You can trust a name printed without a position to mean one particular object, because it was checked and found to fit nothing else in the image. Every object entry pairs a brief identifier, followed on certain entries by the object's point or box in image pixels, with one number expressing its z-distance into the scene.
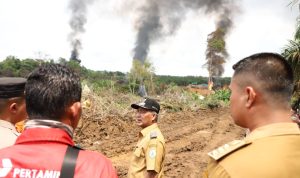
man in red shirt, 1.05
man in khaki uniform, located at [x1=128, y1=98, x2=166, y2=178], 2.60
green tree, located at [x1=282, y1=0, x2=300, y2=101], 6.71
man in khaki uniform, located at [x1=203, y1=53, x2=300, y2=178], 1.04
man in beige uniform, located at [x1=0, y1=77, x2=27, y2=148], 1.71
